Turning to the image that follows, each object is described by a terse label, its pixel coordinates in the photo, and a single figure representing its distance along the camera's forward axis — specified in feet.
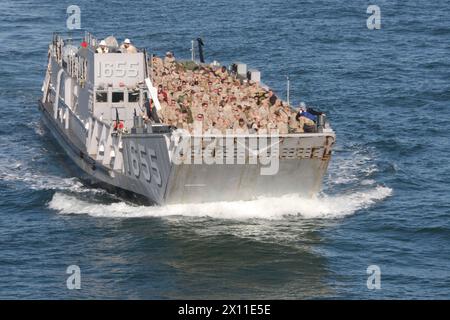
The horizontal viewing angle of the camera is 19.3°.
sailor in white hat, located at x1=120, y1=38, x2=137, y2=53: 228.63
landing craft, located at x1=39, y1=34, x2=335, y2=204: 193.88
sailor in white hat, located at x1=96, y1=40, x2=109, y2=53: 229.86
